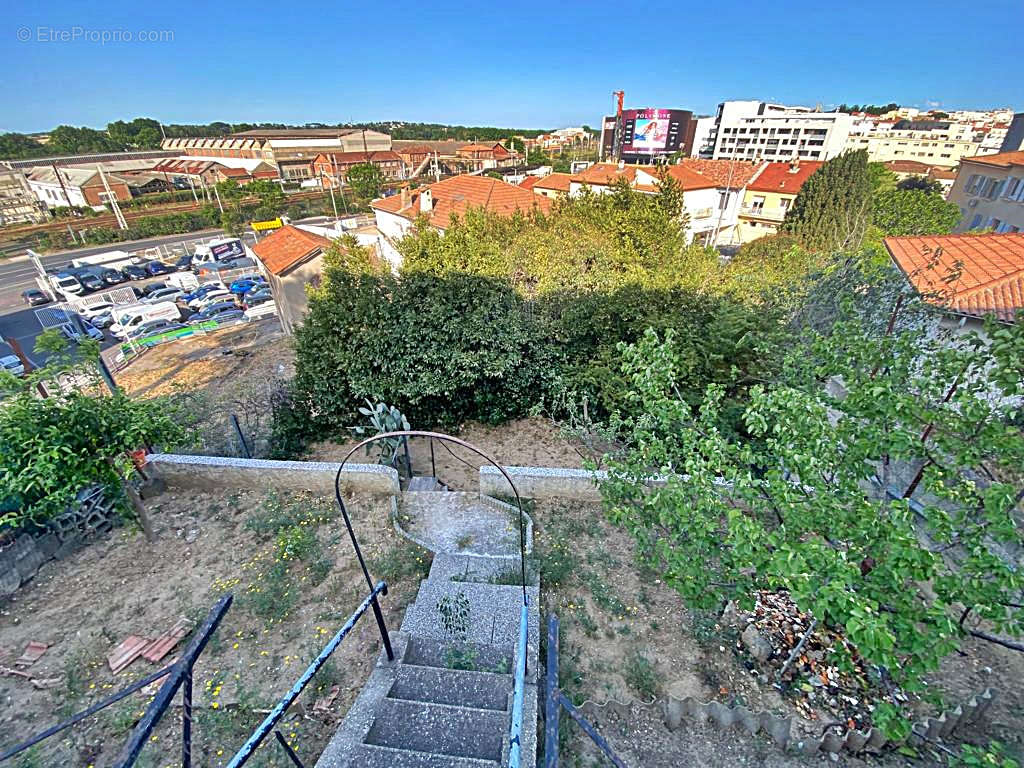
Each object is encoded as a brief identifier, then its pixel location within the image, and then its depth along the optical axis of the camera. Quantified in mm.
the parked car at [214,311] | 21859
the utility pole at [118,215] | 39700
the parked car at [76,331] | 20323
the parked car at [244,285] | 25781
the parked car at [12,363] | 17130
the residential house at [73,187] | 48688
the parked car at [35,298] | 26656
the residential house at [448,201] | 22422
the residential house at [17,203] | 48469
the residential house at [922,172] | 47125
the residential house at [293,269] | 18219
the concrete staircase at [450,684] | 4004
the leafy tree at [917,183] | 43975
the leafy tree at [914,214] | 25656
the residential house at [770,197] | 36219
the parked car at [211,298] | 23269
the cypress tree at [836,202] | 24609
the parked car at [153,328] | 20359
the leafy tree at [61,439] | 5137
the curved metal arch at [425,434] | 4382
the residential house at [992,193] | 20250
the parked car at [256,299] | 23594
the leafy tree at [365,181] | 46562
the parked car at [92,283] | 27281
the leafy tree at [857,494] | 2965
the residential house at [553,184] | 34281
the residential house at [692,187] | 30203
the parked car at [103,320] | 22344
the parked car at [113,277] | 28219
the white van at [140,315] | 21000
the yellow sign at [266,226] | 37219
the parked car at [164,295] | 24042
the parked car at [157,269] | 30656
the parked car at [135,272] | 29247
